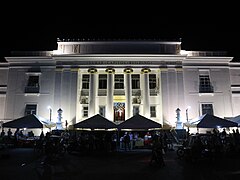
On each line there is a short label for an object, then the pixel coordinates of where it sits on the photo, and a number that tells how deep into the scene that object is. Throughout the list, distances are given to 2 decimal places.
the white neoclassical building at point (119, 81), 28.19
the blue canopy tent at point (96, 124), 18.23
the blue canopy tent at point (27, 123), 18.75
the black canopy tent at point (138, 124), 17.92
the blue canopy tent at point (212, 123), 18.52
